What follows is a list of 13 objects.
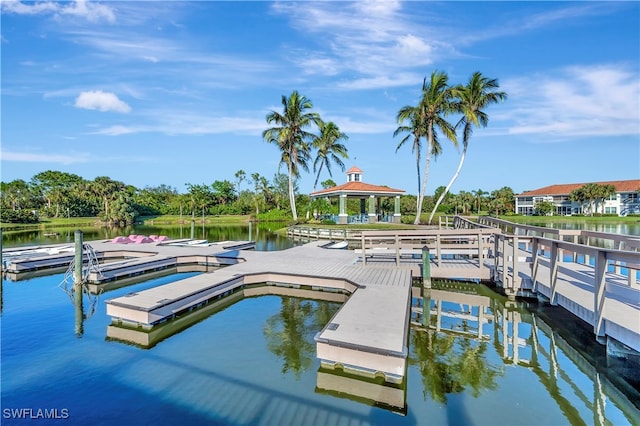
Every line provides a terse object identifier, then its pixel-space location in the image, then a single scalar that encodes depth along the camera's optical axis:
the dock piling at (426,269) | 8.88
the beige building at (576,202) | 48.53
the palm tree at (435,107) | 23.61
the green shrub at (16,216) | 37.31
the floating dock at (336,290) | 4.54
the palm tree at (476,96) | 23.61
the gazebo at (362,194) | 26.53
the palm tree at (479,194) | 52.62
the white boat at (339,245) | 16.00
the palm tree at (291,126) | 29.11
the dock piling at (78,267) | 9.38
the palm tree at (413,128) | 24.84
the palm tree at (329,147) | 33.91
